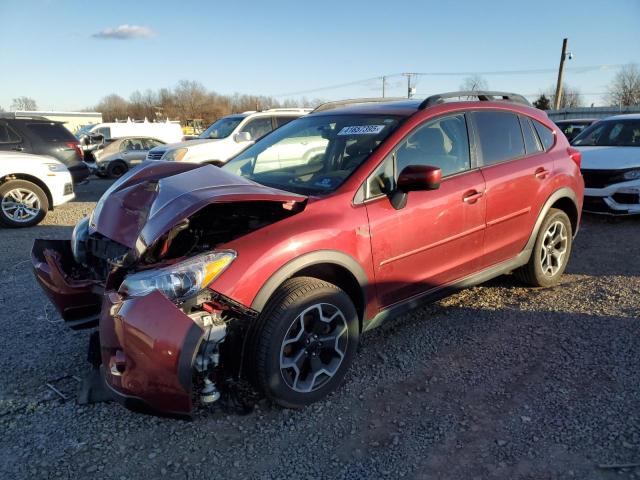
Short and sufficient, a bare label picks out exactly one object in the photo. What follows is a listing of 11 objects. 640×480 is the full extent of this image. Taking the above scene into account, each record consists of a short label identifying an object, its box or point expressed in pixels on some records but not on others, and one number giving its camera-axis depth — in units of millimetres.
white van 18734
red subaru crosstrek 2332
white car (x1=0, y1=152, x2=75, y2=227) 7746
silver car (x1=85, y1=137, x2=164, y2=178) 16078
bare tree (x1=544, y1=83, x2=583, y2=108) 62538
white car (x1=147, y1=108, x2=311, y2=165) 9602
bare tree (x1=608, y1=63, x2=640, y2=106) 52703
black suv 9445
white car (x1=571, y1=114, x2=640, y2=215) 7086
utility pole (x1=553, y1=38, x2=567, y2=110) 30131
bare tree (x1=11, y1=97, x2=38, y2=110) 80388
